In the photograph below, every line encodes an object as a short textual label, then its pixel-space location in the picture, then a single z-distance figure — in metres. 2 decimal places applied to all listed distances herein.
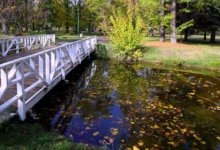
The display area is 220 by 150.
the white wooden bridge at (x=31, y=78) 3.60
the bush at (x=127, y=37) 14.10
